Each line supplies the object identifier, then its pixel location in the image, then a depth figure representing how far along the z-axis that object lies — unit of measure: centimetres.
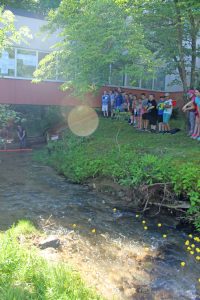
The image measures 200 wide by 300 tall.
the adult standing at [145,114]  1111
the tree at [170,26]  944
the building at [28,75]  1278
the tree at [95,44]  950
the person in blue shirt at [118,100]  1257
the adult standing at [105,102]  1308
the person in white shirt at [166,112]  1047
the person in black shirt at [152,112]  1076
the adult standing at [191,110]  930
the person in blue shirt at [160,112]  1064
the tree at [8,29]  558
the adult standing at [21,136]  1350
